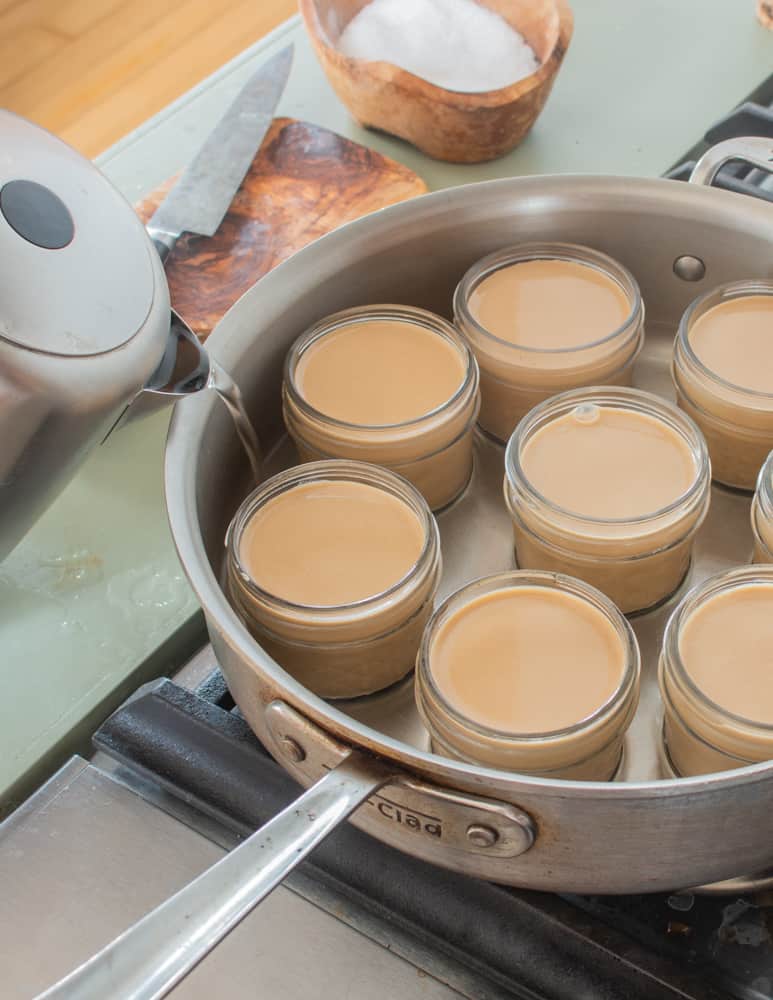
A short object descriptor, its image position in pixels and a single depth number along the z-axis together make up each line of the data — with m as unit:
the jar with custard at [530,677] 0.46
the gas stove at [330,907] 0.47
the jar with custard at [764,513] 0.54
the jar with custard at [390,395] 0.58
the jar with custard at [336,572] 0.50
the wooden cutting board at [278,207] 0.77
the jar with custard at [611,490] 0.54
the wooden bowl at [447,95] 0.83
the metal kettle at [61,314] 0.42
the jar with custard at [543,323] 0.62
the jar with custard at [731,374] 0.60
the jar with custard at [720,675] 0.46
